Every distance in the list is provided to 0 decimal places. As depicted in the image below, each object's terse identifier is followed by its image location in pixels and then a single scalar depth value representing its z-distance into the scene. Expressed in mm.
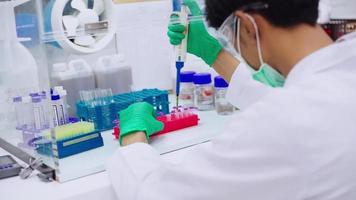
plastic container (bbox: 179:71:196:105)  1627
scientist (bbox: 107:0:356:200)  704
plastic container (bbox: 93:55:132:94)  1466
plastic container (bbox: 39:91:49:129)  1140
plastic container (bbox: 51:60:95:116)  1354
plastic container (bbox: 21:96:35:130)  1262
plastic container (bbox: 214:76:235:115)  1538
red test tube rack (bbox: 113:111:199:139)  1333
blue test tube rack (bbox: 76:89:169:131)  1313
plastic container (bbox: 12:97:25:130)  1308
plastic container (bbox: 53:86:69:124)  1264
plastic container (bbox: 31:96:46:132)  1188
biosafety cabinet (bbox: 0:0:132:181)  1120
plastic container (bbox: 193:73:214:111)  1573
